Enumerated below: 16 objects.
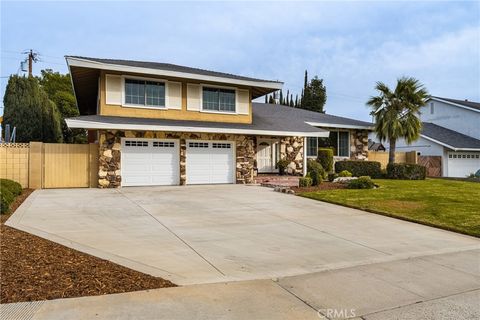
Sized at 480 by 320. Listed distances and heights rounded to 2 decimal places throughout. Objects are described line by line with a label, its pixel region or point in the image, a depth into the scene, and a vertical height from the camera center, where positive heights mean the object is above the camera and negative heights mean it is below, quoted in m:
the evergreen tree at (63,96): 33.39 +6.55
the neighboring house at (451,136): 29.52 +2.55
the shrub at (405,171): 21.77 -0.34
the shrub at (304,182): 16.22 -0.73
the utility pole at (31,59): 32.21 +9.55
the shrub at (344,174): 19.56 -0.46
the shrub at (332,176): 19.00 -0.55
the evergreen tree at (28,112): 23.97 +3.57
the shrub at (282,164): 20.20 +0.08
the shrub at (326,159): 21.97 +0.38
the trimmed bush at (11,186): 11.68 -0.66
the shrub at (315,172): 16.64 -0.30
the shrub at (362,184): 16.02 -0.81
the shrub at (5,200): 8.99 -0.88
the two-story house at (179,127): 15.97 +1.73
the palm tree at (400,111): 22.36 +3.31
